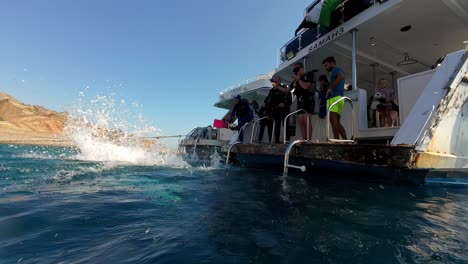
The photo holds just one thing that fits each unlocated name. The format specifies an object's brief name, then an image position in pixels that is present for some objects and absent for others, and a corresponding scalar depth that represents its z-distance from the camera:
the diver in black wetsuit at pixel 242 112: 8.55
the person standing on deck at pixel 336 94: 5.05
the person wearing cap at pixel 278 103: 6.51
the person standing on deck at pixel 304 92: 5.86
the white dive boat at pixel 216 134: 12.29
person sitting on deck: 5.61
